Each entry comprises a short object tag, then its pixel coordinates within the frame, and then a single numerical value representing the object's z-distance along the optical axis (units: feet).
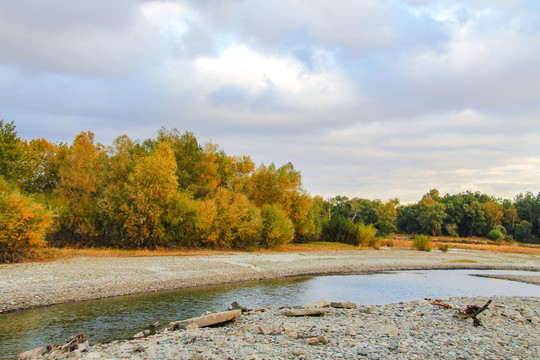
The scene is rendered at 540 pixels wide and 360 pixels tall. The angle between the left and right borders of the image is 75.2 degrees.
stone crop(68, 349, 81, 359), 29.85
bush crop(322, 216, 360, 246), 201.67
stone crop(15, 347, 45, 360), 30.45
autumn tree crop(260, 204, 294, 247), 151.02
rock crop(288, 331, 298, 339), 35.24
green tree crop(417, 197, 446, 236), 356.79
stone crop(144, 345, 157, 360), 28.84
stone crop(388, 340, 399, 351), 31.42
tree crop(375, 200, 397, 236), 330.75
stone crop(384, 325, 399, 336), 36.79
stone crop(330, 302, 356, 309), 53.31
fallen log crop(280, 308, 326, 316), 48.03
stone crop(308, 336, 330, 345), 32.96
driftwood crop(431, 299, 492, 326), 40.89
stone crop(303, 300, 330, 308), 51.98
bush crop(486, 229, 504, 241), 323.84
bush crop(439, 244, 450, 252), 181.37
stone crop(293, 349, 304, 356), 29.67
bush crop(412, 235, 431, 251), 184.34
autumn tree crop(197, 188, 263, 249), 127.74
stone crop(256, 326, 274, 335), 36.68
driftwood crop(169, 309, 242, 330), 40.75
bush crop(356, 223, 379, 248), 194.80
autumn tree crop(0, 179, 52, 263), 75.51
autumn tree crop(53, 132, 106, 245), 112.16
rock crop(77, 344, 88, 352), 32.25
